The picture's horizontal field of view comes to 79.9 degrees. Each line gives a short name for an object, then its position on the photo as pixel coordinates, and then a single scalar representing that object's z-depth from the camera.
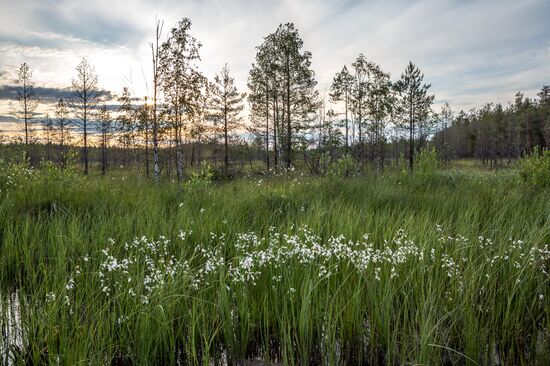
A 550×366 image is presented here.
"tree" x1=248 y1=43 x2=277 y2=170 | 35.59
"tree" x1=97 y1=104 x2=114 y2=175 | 54.66
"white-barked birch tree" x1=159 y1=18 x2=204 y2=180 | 21.36
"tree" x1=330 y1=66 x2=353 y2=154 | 41.62
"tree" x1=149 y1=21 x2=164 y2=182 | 18.25
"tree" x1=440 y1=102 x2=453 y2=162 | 109.76
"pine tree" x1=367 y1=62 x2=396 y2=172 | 41.83
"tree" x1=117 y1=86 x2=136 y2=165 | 19.63
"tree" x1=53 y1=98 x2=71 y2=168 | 57.13
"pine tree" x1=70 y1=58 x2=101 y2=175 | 38.28
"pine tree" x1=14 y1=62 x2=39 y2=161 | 48.20
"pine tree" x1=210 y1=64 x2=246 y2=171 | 39.28
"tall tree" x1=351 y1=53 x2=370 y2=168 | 41.41
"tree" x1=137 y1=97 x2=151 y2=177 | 20.00
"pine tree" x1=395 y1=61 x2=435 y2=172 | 43.96
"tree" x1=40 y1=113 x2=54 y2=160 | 71.87
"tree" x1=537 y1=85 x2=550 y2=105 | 95.04
